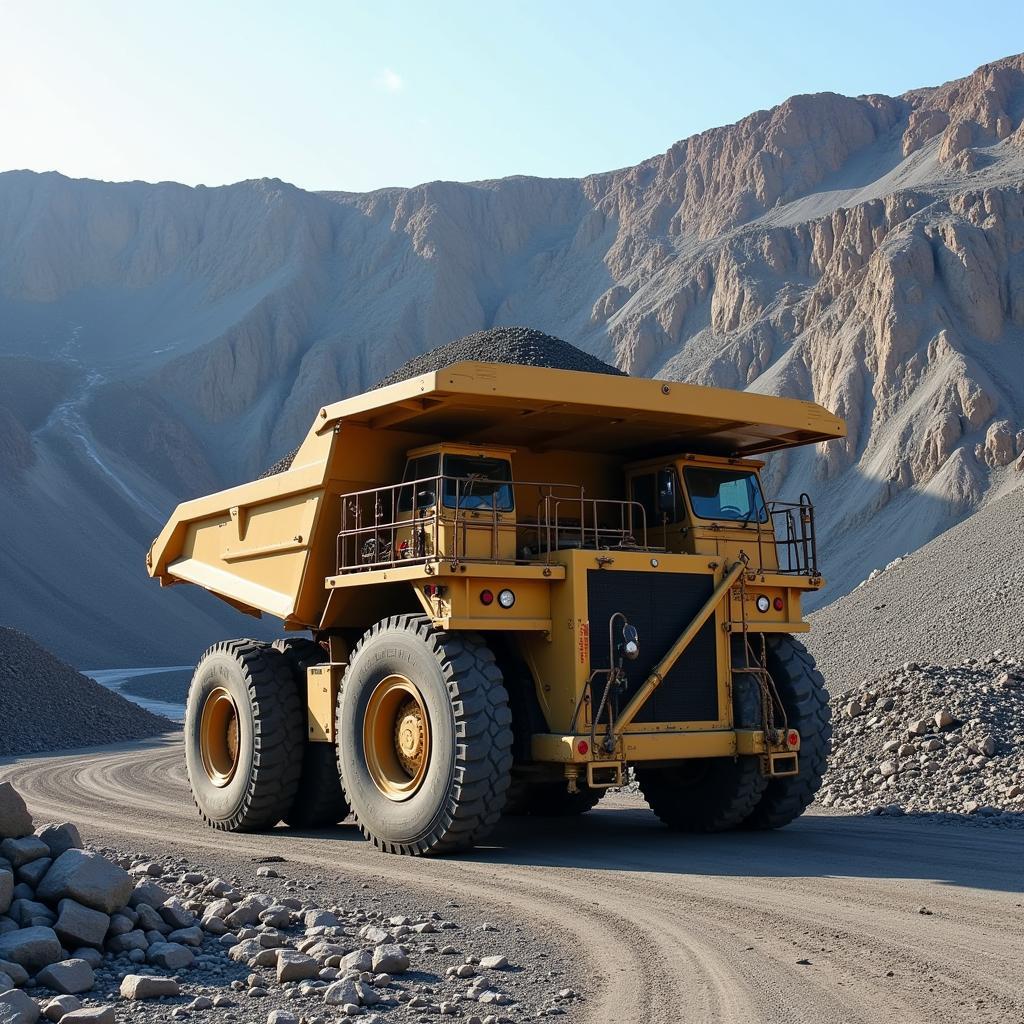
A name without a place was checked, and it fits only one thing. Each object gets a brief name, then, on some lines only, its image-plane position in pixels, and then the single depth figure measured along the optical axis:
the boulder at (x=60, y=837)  7.12
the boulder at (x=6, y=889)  6.30
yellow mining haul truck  9.85
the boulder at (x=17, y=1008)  4.94
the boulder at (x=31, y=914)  6.27
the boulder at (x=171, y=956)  6.09
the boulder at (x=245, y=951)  6.27
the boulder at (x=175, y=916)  6.70
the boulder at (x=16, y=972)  5.59
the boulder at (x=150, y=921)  6.52
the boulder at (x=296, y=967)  5.96
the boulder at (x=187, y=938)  6.44
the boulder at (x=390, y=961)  6.09
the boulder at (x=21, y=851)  6.78
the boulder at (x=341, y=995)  5.62
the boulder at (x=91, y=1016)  5.02
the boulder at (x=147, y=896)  6.71
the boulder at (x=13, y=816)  6.99
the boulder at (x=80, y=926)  6.16
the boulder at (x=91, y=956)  6.01
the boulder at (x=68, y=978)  5.62
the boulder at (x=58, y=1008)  5.17
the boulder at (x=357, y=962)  6.10
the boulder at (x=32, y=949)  5.81
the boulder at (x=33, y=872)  6.68
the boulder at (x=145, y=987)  5.60
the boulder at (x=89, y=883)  6.41
